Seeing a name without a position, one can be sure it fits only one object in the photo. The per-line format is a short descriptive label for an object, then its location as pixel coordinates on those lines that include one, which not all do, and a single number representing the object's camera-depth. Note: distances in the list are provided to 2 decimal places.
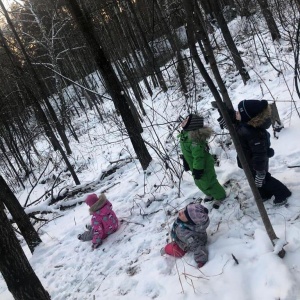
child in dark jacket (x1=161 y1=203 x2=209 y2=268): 3.16
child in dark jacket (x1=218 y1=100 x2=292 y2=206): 3.19
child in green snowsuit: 3.64
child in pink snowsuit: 4.32
